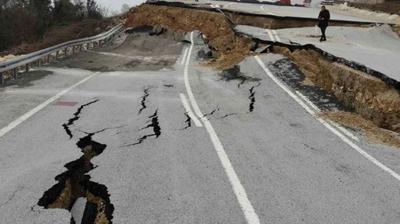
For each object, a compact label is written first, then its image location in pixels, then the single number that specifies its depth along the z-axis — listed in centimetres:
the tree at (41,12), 7044
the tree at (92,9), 8488
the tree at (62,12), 7550
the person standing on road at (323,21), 2198
